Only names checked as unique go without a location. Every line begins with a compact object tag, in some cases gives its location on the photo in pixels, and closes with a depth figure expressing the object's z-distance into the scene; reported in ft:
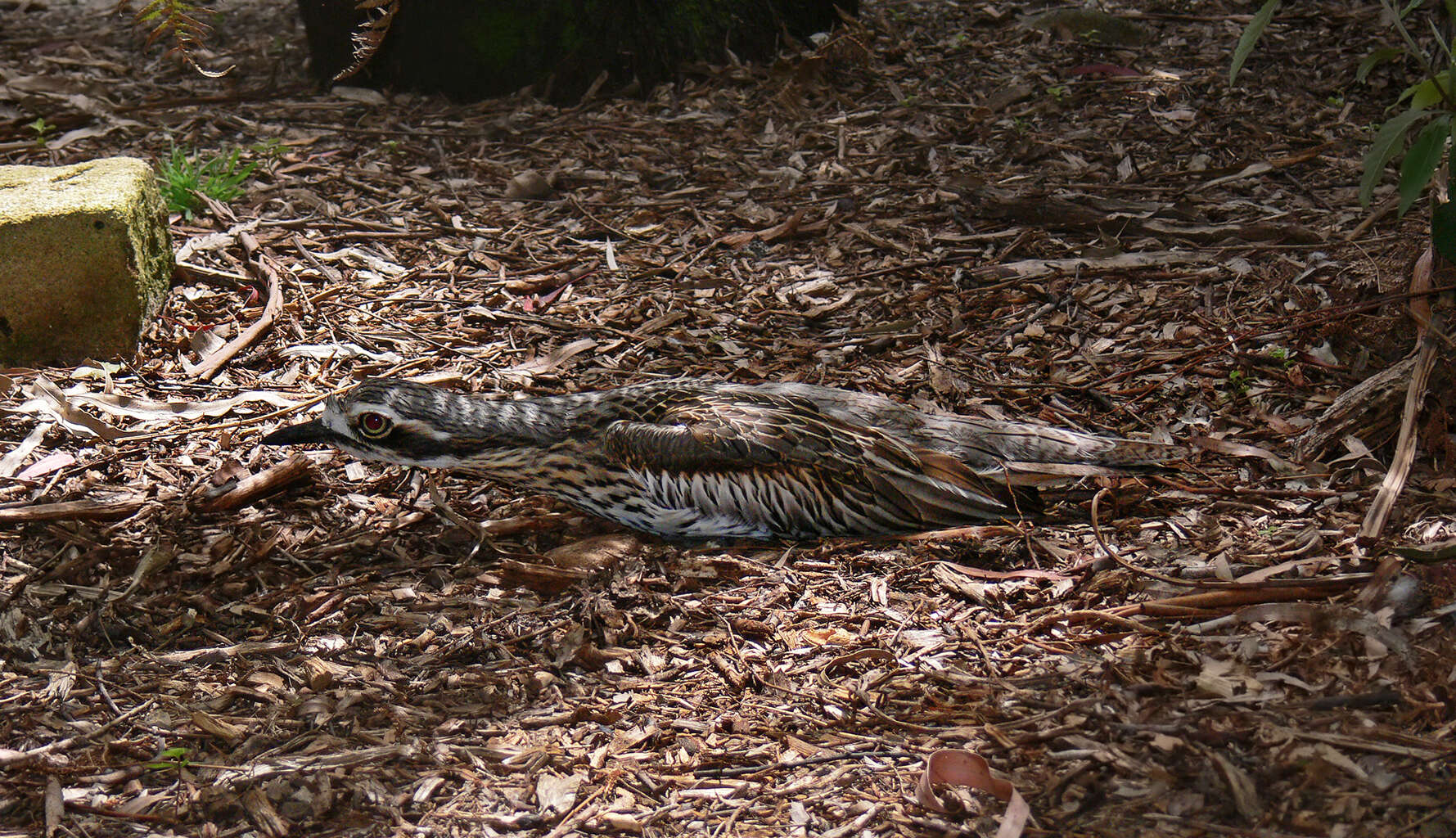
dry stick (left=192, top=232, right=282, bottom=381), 16.07
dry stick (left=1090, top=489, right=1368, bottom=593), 10.43
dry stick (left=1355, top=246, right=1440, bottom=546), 11.20
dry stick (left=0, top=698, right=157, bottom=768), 9.90
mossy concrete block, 15.53
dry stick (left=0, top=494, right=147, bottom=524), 13.06
